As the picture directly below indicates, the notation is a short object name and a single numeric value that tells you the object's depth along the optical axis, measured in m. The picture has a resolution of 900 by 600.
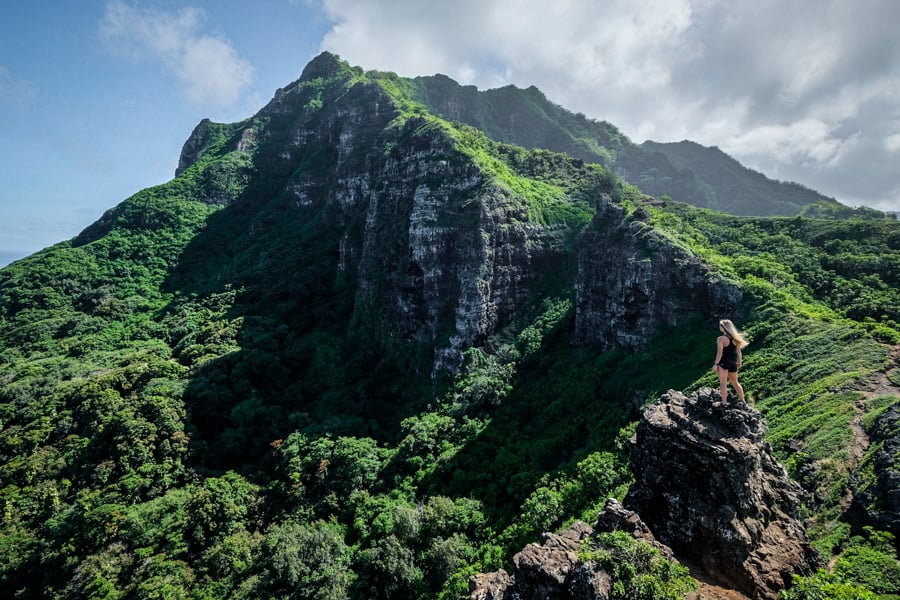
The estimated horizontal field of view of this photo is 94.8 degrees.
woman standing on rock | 15.28
